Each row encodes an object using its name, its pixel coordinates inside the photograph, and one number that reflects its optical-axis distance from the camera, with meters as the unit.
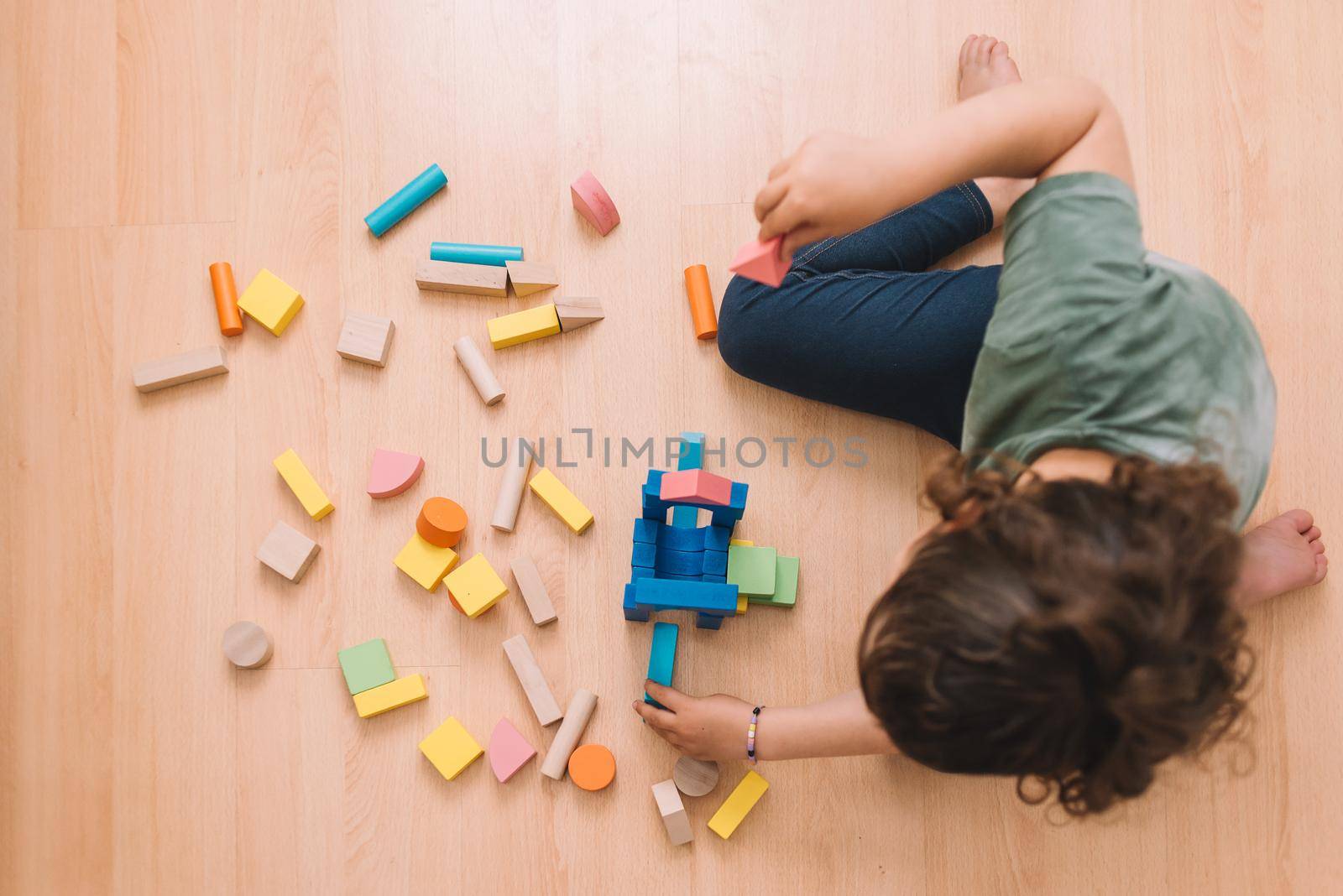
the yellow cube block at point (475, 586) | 0.87
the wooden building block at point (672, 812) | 0.86
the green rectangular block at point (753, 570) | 0.86
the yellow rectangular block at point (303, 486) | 0.90
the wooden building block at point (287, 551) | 0.89
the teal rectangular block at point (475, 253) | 0.91
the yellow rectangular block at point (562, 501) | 0.89
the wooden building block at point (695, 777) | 0.87
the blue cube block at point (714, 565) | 0.84
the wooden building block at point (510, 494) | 0.90
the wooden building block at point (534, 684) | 0.88
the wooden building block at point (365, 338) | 0.91
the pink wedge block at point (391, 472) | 0.89
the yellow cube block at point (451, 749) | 0.88
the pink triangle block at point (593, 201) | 0.89
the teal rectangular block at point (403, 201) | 0.92
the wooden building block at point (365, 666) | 0.89
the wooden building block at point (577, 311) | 0.90
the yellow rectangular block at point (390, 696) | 0.89
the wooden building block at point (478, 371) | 0.90
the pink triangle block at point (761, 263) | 0.60
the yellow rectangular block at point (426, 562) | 0.89
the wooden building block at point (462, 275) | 0.90
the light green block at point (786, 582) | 0.88
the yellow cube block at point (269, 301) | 0.91
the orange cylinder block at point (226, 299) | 0.91
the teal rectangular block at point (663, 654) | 0.87
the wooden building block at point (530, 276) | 0.90
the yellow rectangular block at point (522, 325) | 0.90
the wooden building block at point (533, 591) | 0.89
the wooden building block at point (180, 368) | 0.91
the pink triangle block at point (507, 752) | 0.88
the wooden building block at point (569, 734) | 0.88
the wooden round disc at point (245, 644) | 0.89
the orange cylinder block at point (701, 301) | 0.90
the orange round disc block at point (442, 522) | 0.87
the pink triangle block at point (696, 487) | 0.79
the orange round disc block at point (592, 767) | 0.88
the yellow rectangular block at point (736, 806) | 0.88
